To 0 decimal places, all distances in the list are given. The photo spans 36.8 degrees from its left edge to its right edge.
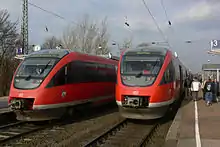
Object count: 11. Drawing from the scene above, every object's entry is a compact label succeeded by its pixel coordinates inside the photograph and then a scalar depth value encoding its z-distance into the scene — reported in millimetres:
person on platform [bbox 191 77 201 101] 22177
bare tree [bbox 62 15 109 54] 50312
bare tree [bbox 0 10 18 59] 38247
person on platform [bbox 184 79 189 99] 27988
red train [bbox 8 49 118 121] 11766
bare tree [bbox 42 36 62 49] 75312
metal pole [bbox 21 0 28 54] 35362
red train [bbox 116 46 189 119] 12141
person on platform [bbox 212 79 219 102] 20458
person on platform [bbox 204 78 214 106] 19173
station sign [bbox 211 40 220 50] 28114
